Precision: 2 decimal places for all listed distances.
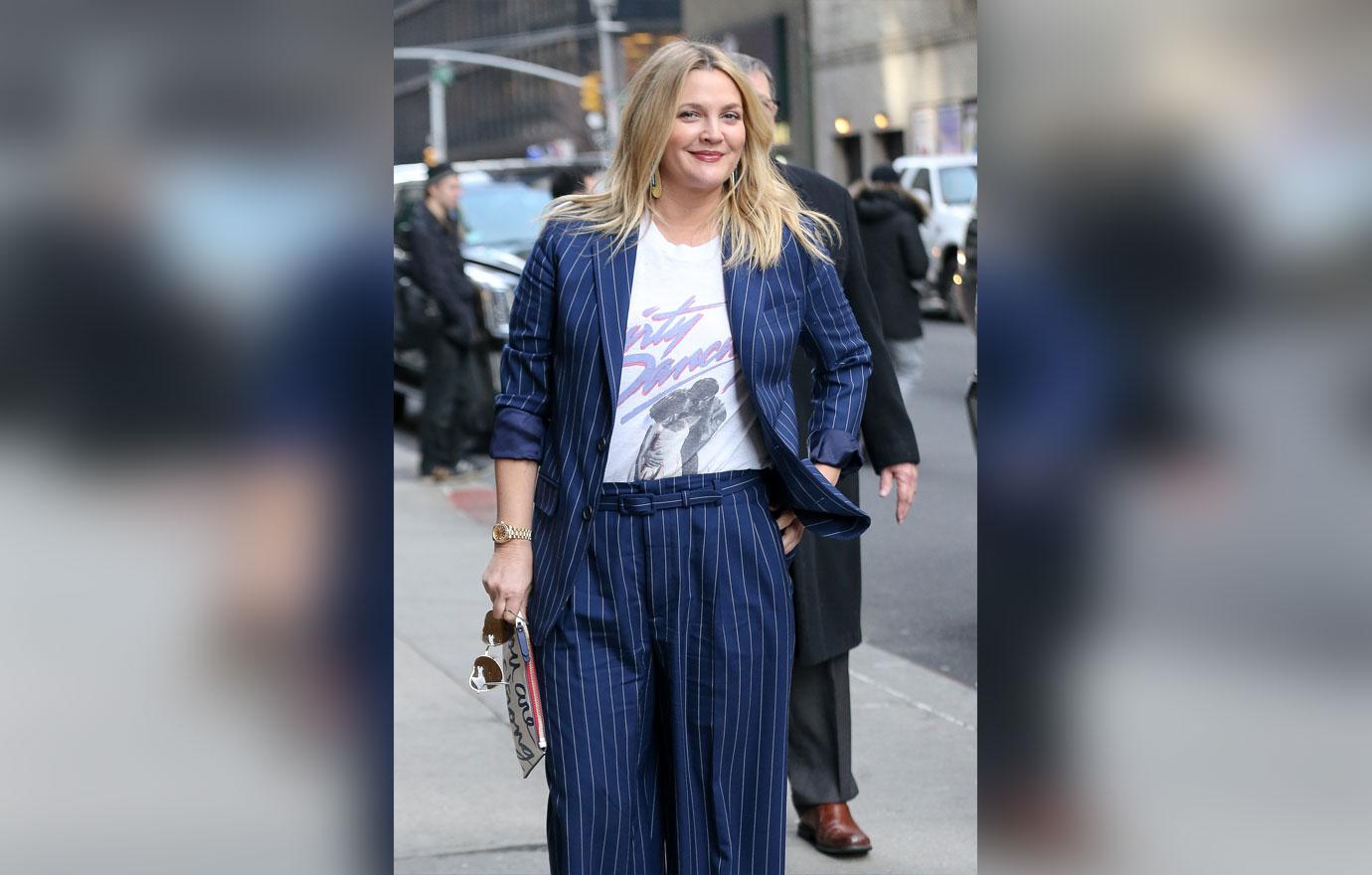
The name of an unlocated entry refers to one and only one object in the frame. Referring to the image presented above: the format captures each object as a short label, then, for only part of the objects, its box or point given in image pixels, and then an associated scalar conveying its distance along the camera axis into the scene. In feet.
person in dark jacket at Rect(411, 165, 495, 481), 40.91
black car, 49.34
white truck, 80.43
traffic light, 132.87
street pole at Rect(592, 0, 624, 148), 143.64
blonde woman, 11.19
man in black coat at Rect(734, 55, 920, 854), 15.23
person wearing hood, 38.40
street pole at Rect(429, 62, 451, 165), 278.87
